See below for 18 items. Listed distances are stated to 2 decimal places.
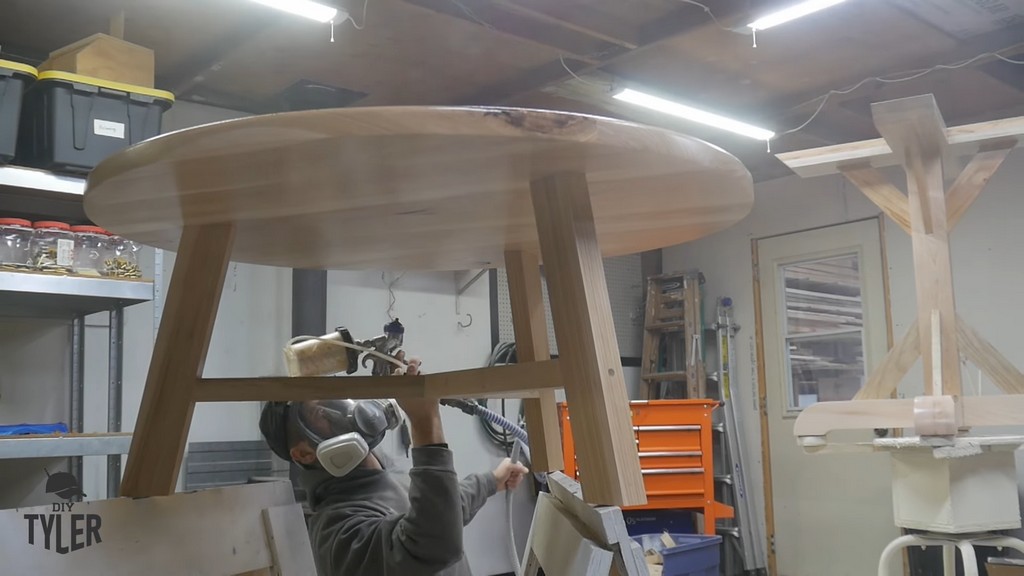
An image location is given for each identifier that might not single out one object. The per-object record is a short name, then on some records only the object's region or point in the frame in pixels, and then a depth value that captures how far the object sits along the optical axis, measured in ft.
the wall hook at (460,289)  15.57
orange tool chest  14.90
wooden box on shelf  9.05
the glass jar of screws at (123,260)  8.82
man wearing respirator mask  5.04
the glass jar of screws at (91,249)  8.77
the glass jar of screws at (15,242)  8.39
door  15.67
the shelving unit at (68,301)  7.82
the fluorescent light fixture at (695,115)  13.29
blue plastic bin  12.71
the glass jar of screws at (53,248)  8.29
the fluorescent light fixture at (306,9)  9.46
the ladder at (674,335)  17.75
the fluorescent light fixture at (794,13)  9.75
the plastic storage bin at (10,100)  8.38
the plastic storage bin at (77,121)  8.68
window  16.38
